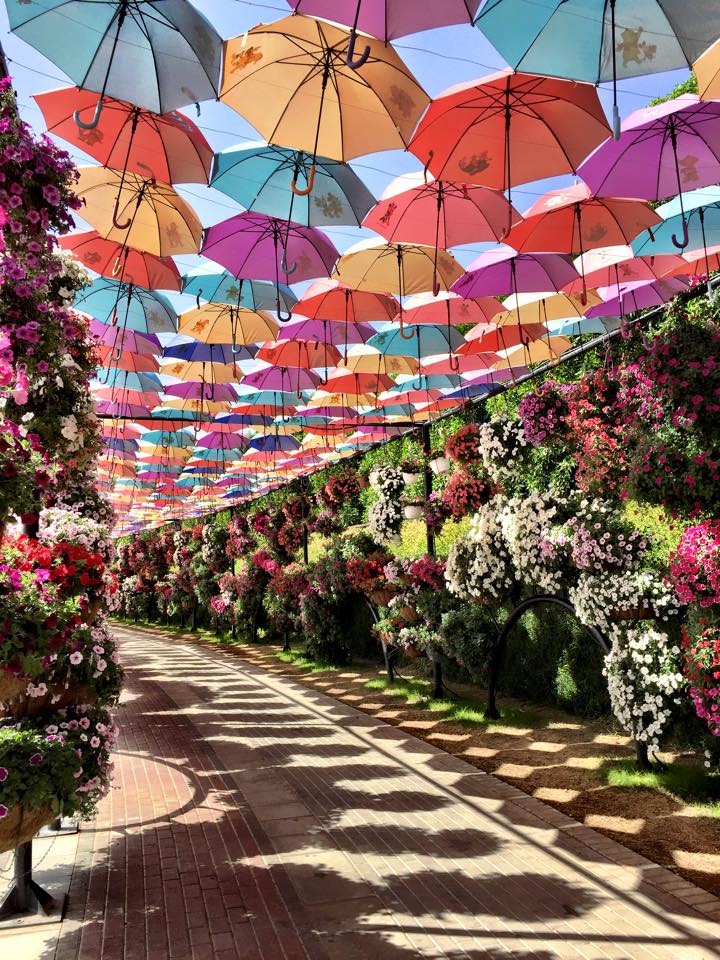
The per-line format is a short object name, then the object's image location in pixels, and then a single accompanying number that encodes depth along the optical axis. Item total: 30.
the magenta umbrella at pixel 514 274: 6.22
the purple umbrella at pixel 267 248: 5.75
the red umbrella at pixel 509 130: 4.23
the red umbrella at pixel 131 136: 4.30
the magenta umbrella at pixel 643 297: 7.02
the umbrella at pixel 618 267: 6.32
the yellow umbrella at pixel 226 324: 7.45
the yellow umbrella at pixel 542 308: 7.31
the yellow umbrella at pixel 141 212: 5.12
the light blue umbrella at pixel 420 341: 8.09
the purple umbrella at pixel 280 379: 9.38
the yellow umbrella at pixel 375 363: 8.85
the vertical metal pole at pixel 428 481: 11.16
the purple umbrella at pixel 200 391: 10.19
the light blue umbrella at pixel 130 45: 3.64
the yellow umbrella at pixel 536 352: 8.59
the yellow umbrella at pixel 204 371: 9.45
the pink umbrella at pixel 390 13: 3.37
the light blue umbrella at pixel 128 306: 6.98
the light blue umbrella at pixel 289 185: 4.91
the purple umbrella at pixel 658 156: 4.52
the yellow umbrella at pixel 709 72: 3.67
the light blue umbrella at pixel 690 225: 5.43
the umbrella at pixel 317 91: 3.91
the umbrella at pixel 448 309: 7.19
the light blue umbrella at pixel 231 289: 6.72
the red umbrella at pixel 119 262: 5.88
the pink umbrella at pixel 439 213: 5.27
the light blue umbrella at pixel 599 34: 3.54
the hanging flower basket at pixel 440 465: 10.64
